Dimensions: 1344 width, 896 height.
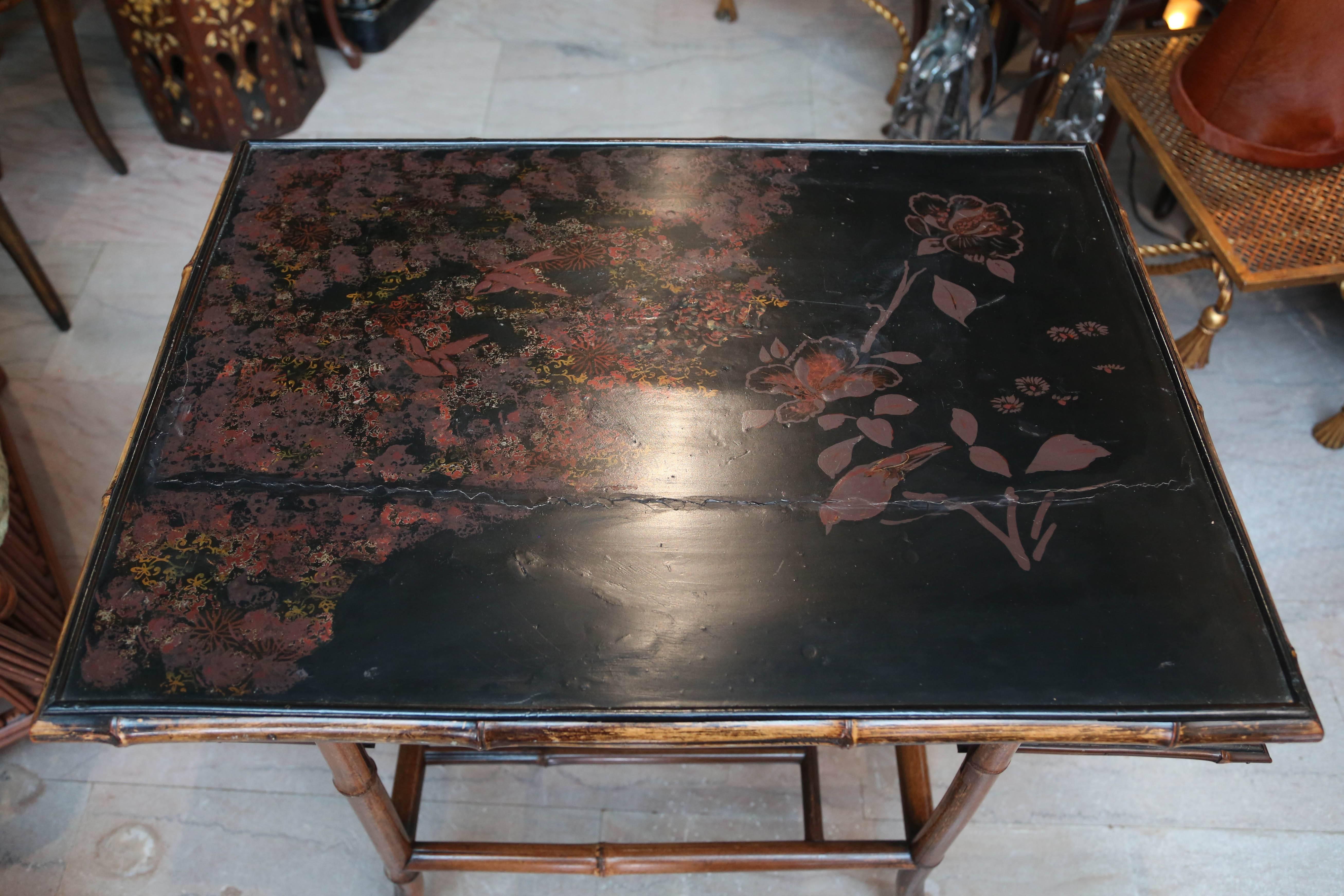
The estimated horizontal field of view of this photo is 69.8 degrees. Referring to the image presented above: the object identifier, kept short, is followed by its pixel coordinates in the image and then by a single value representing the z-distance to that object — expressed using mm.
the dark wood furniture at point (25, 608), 1615
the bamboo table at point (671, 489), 1094
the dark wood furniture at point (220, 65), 2662
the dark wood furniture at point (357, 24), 3205
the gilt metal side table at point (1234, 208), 1949
